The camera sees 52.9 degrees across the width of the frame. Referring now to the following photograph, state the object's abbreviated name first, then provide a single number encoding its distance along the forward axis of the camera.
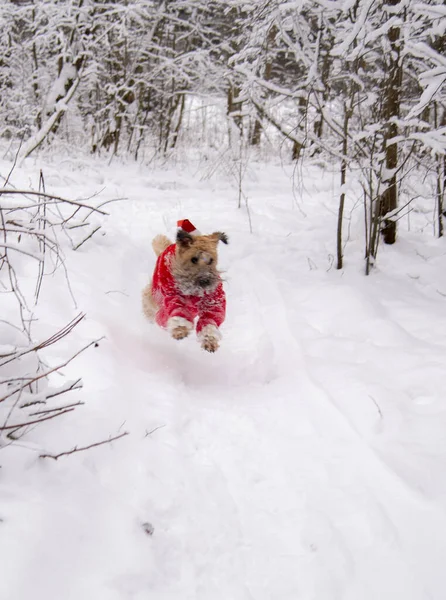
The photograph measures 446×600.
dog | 3.68
